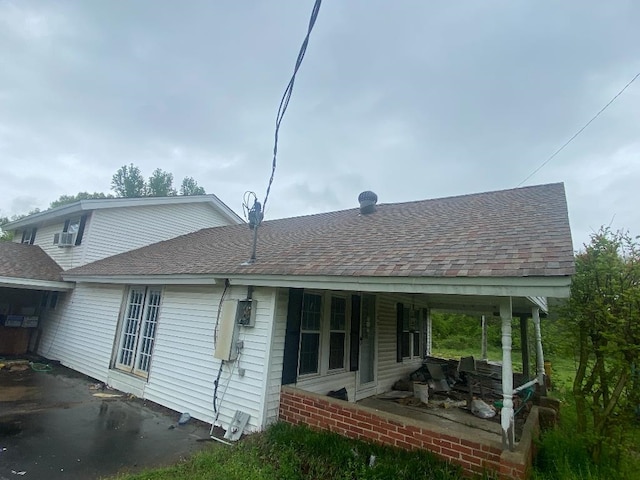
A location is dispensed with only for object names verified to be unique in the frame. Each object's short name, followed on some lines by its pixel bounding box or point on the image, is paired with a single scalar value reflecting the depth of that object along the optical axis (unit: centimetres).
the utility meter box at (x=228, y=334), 543
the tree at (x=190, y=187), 4006
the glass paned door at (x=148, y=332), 735
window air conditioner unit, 1131
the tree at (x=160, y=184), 3825
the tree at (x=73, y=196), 3559
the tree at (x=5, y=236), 2863
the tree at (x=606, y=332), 357
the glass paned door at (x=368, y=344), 755
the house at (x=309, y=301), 385
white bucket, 755
